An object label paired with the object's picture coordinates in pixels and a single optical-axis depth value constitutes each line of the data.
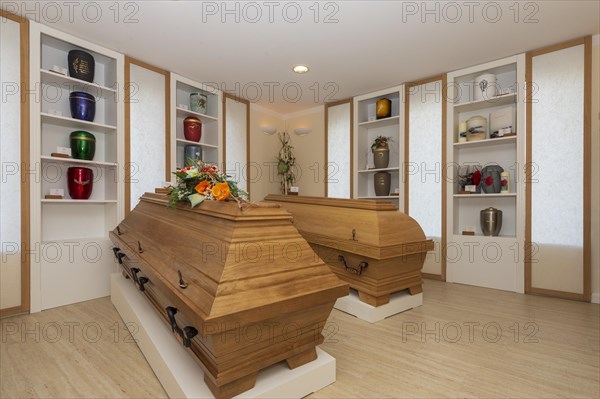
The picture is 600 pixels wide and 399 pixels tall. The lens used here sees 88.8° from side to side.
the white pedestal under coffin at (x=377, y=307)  2.29
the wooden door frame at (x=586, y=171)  2.81
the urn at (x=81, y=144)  2.86
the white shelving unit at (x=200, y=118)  3.68
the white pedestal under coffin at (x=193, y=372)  1.27
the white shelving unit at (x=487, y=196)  3.18
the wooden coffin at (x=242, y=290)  1.15
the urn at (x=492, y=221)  3.34
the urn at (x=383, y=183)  4.28
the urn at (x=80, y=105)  2.87
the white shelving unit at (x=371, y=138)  4.30
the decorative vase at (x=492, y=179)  3.39
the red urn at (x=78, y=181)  2.86
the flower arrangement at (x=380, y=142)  4.24
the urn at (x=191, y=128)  3.86
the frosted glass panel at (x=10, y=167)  2.44
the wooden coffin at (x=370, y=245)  2.28
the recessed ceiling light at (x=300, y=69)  3.54
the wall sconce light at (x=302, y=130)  5.14
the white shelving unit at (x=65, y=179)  2.61
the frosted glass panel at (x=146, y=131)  3.28
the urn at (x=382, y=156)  4.24
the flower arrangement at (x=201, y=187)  1.68
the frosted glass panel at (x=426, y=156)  3.74
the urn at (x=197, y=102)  3.94
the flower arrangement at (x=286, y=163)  5.29
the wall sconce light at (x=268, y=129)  4.77
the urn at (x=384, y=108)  4.25
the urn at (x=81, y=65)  2.84
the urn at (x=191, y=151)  3.95
